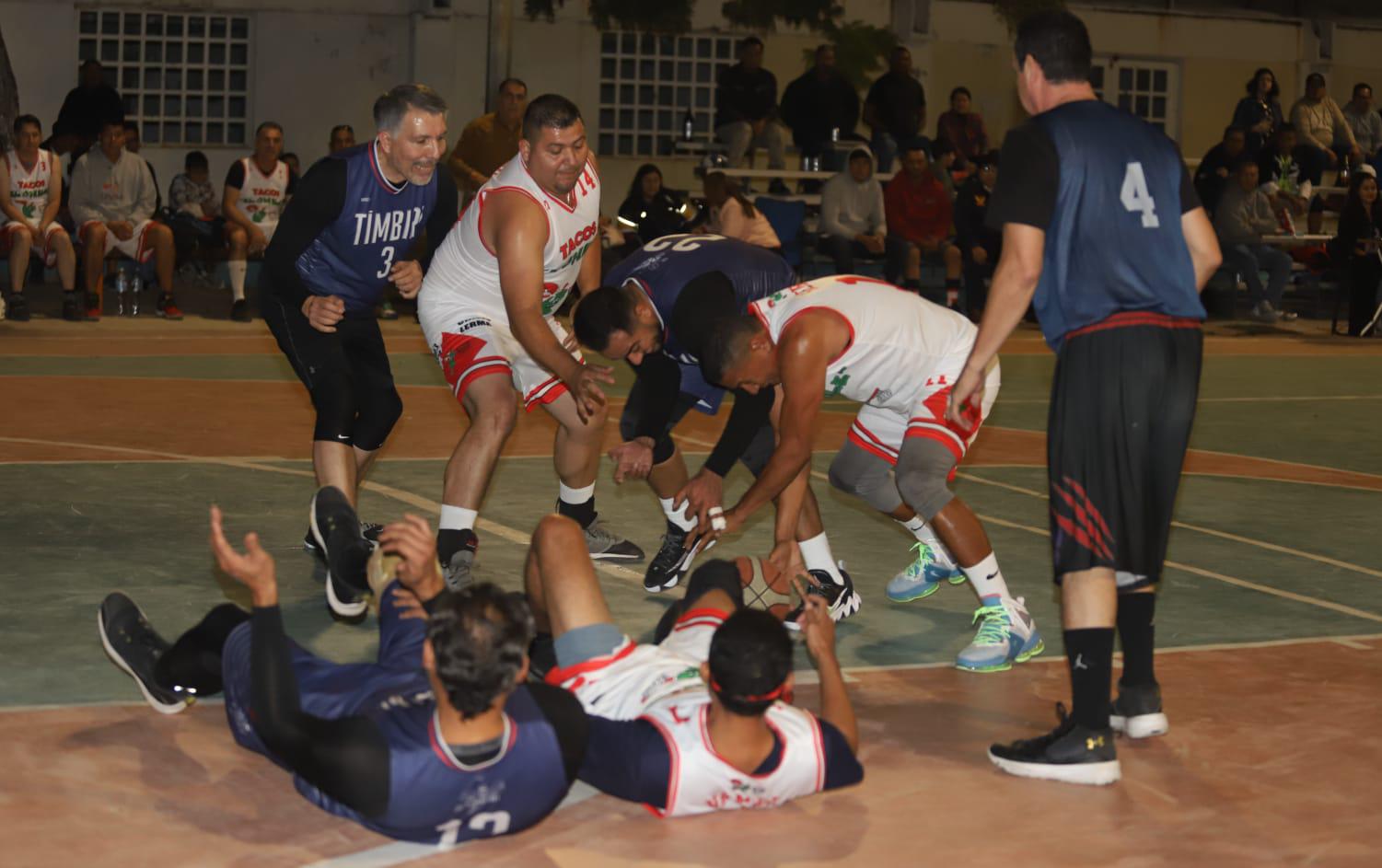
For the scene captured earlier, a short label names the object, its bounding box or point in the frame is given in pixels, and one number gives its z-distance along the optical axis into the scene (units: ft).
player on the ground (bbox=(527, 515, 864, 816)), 14.38
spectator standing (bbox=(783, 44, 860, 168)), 66.95
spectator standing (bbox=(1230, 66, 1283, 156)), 75.66
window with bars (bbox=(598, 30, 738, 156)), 81.97
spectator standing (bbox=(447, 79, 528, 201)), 50.08
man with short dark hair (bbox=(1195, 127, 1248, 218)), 68.80
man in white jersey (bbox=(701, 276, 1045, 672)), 19.75
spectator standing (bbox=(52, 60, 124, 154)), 60.18
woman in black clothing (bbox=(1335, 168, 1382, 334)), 62.03
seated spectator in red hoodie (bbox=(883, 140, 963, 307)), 63.41
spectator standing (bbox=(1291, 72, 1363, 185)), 76.89
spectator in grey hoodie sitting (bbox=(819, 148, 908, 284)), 61.98
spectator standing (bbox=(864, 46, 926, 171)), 68.08
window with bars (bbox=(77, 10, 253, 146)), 74.28
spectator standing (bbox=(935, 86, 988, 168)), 70.23
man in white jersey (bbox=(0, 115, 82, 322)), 52.95
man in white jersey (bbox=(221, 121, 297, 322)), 56.24
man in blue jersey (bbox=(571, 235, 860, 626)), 21.20
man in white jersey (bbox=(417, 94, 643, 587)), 23.24
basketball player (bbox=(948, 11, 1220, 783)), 16.14
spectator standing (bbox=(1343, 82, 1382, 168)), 80.94
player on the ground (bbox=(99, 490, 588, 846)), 13.34
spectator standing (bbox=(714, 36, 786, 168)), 66.85
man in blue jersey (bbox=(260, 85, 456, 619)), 23.72
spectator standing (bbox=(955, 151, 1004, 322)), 62.54
